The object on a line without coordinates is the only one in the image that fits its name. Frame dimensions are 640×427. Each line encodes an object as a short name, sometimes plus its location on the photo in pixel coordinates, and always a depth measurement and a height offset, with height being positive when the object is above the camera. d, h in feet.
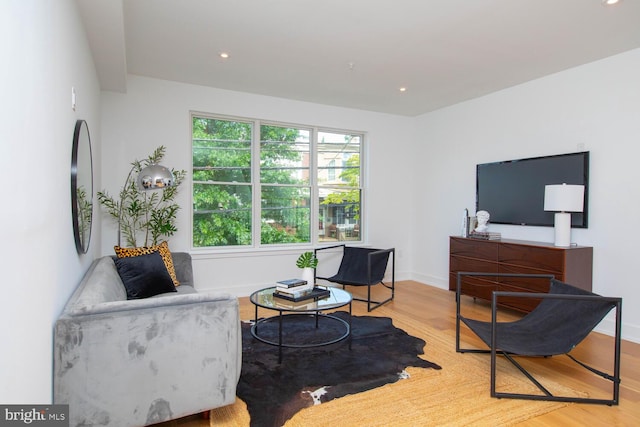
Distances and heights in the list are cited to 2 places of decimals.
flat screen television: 12.87 +0.87
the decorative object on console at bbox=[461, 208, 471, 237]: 16.12 -0.78
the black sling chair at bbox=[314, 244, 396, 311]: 14.75 -2.64
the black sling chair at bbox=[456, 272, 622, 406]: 7.60 -2.85
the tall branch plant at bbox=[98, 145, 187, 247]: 13.57 -0.24
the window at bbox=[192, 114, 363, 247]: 15.85 +0.93
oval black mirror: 7.45 +0.34
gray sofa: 5.64 -2.48
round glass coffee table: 9.72 -2.69
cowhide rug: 7.63 -3.97
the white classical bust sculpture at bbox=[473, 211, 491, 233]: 15.29 -0.61
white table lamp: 12.13 +0.09
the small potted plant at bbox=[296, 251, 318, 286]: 11.33 -1.86
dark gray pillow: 9.91 -1.98
